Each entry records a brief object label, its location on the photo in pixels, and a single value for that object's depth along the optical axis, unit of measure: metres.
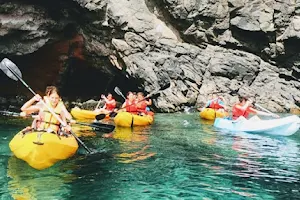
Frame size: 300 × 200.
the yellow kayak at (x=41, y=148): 7.35
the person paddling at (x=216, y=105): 19.53
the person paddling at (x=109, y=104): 19.22
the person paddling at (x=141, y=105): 16.19
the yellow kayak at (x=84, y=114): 17.16
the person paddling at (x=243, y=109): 14.61
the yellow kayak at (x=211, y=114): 18.45
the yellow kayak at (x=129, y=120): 14.64
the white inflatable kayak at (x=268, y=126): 12.83
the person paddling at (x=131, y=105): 15.80
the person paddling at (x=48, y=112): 8.19
